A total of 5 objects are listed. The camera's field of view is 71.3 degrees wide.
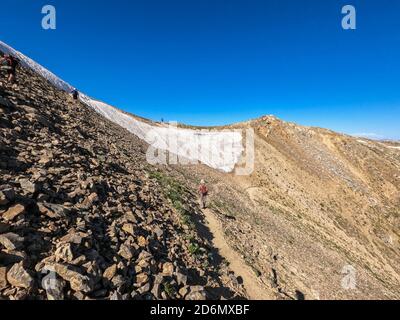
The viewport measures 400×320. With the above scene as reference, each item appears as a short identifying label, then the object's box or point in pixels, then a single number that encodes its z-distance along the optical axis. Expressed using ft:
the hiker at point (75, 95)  106.93
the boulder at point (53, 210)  33.65
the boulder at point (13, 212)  29.81
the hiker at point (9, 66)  68.23
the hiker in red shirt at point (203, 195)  79.15
